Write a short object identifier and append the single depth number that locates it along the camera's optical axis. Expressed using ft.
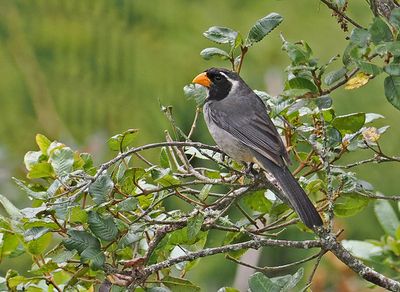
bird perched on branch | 16.75
